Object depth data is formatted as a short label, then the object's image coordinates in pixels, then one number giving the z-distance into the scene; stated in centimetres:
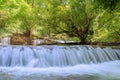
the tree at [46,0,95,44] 667
